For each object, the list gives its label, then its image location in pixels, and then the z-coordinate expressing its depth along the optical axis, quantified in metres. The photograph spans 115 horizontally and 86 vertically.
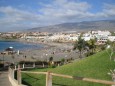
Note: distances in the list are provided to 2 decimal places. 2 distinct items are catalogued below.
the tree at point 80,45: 30.27
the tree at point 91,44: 32.62
